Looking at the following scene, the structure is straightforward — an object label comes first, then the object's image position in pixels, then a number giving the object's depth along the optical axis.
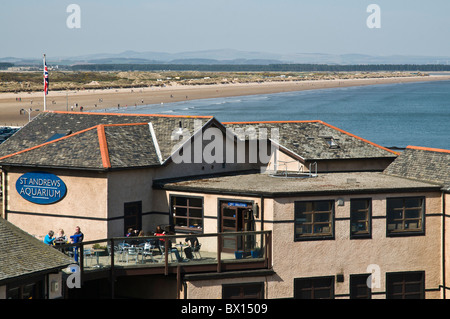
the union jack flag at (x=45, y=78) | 49.56
